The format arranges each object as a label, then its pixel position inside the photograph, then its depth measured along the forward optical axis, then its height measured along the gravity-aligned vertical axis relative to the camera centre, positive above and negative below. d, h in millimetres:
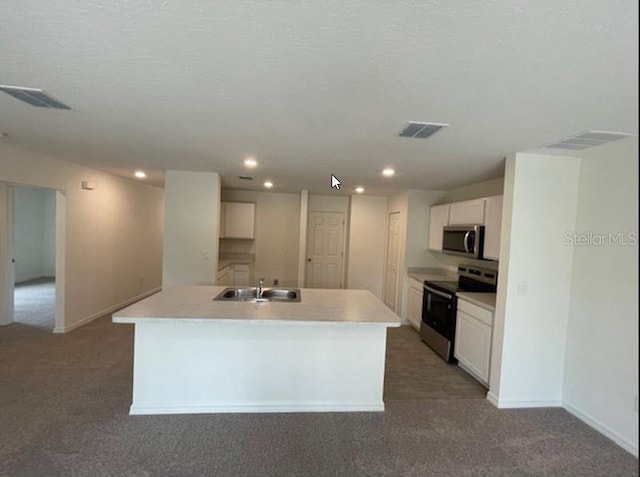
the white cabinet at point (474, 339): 3143 -1051
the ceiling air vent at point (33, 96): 1855 +719
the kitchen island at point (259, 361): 2559 -1089
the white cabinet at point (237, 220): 5953 +121
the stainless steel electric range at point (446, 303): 3732 -826
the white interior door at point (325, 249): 6660 -390
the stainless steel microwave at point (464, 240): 3697 -36
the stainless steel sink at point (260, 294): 3052 -664
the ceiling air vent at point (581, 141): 2009 +698
